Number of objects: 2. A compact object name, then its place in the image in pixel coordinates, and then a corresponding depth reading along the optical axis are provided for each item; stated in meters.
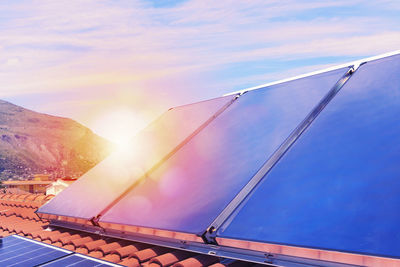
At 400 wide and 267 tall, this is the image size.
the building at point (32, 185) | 62.11
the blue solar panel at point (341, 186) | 2.78
